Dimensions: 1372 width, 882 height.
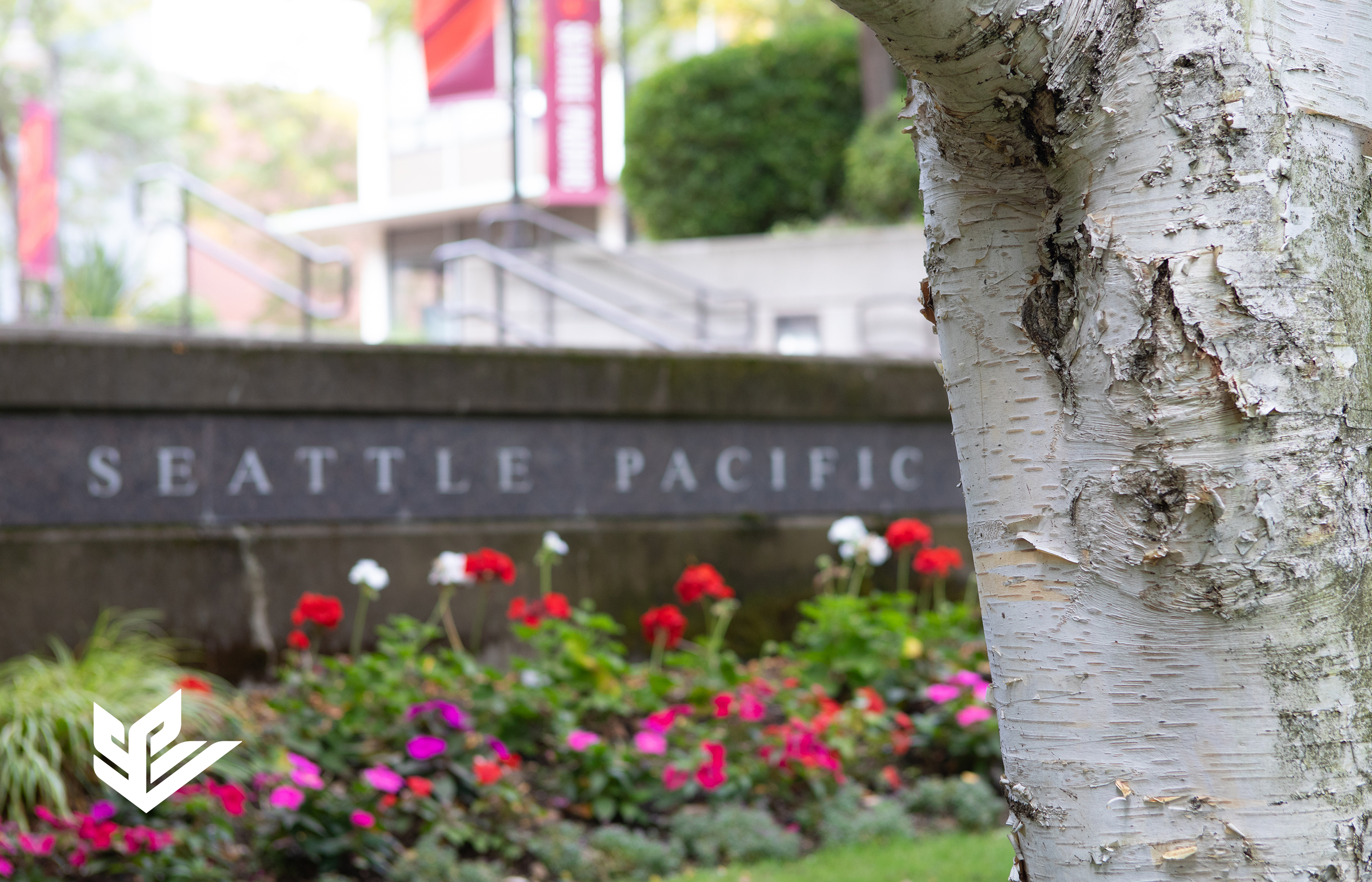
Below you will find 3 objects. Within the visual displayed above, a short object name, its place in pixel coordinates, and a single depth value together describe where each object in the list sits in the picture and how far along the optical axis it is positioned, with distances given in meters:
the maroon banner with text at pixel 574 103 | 16.38
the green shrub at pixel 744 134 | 14.73
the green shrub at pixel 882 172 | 13.16
